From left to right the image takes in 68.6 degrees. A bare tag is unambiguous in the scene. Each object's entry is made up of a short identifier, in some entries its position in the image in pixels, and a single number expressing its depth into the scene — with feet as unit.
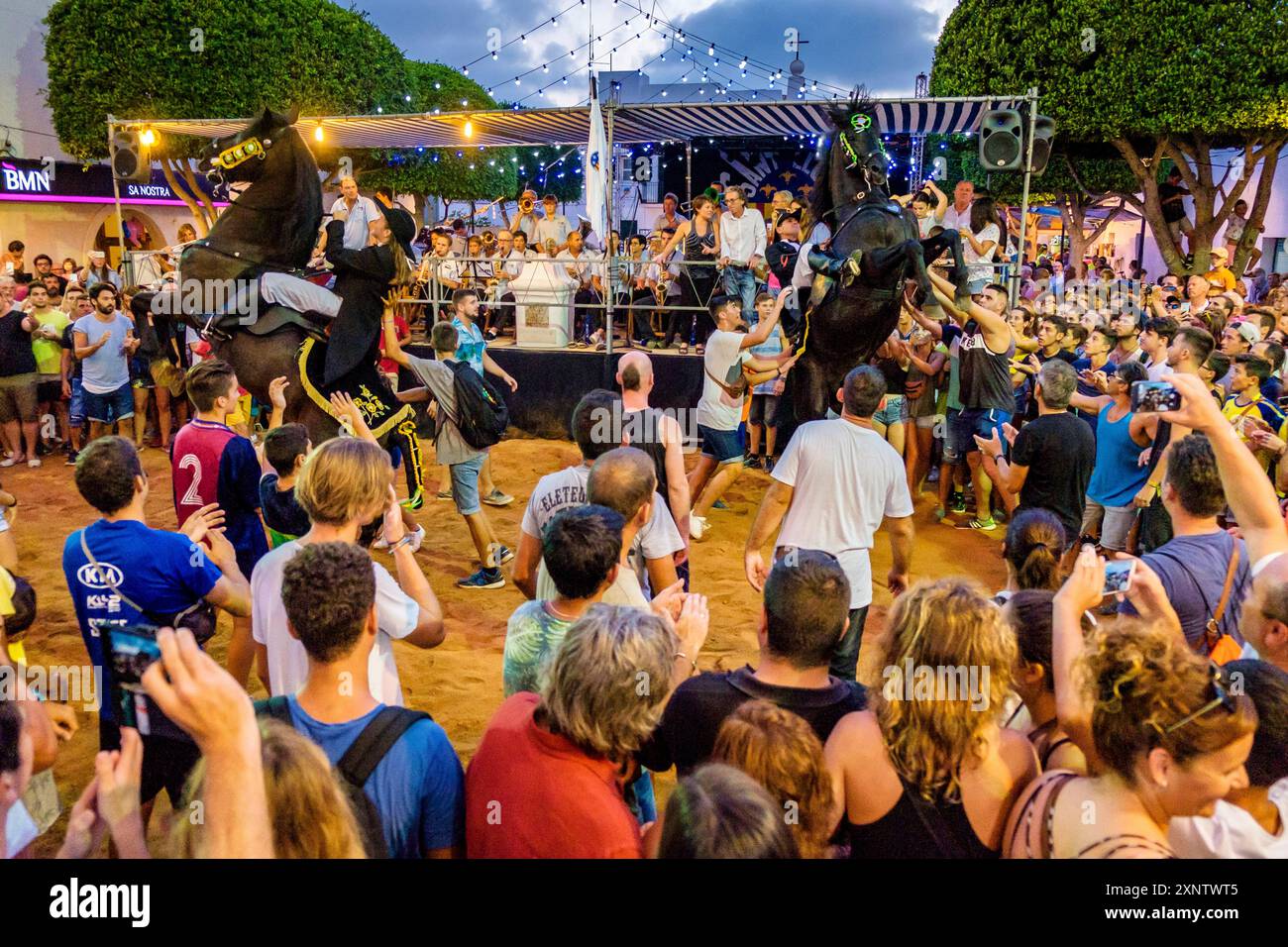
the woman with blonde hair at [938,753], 7.13
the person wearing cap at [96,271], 43.73
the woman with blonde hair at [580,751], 6.91
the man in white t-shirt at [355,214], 39.04
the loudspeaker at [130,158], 41.32
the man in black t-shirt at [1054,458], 18.21
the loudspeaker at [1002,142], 31.32
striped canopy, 37.55
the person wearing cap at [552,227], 44.42
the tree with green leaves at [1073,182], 62.69
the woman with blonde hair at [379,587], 9.65
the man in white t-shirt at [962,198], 36.47
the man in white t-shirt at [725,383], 24.71
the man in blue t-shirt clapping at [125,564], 10.68
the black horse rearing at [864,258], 22.40
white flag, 35.55
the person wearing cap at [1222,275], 36.88
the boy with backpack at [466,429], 22.79
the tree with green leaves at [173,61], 51.55
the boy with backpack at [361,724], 7.26
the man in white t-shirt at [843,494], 13.99
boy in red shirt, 14.80
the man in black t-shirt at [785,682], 7.89
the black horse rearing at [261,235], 21.66
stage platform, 37.76
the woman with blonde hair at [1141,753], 6.20
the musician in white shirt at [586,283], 42.29
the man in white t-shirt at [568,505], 12.81
